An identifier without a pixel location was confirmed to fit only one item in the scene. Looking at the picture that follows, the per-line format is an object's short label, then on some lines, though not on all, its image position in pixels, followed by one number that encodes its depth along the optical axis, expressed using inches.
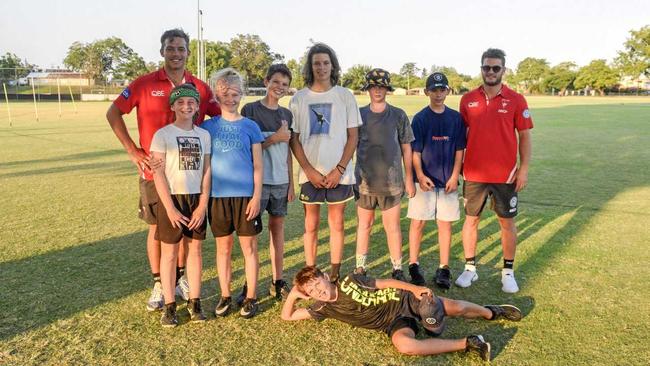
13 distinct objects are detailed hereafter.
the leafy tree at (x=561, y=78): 3769.7
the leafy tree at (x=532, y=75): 4129.4
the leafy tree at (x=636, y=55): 3319.4
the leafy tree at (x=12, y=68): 3432.6
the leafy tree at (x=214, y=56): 3518.7
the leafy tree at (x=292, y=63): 3615.2
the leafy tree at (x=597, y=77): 3432.6
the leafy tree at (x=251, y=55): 4196.1
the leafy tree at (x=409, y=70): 5677.2
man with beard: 165.3
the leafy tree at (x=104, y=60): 3784.5
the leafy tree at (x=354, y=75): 3430.1
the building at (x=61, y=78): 3329.2
